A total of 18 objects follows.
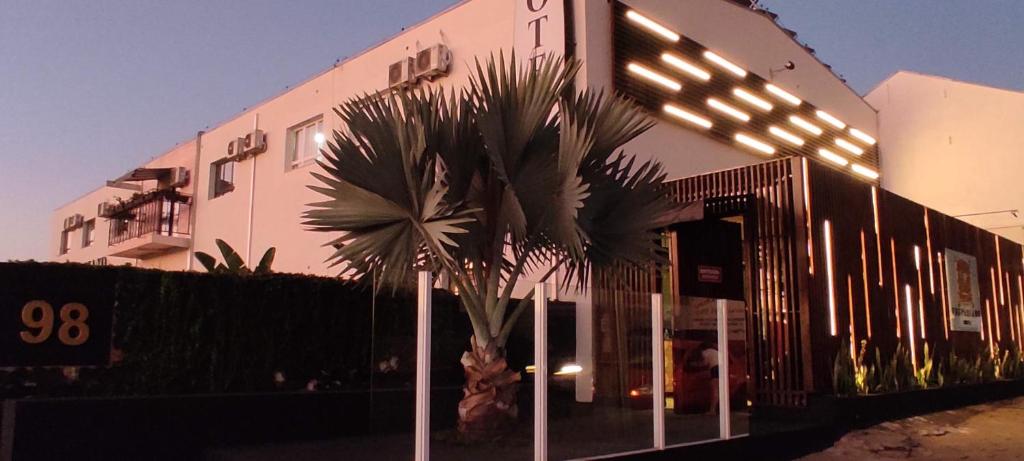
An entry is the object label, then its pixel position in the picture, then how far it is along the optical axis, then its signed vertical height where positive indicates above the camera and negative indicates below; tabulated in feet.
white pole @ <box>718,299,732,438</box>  24.97 -0.91
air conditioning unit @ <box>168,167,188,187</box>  76.38 +15.97
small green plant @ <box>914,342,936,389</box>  35.99 -1.44
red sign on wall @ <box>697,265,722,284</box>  33.01 +2.82
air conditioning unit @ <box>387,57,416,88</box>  45.09 +15.47
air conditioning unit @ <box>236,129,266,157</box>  62.13 +15.72
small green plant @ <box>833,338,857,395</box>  30.02 -1.26
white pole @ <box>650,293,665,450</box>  22.75 -0.53
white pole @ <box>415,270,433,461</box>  17.40 -0.64
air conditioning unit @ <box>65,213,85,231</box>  106.63 +16.41
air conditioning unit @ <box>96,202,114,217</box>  91.45 +15.51
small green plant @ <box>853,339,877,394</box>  31.45 -1.32
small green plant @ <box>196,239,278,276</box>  31.50 +3.35
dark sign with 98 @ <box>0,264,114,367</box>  22.38 +0.76
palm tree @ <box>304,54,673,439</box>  20.13 +3.87
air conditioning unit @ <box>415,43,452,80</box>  43.55 +15.52
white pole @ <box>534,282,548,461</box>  19.54 -0.75
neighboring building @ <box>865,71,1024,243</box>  61.41 +15.81
